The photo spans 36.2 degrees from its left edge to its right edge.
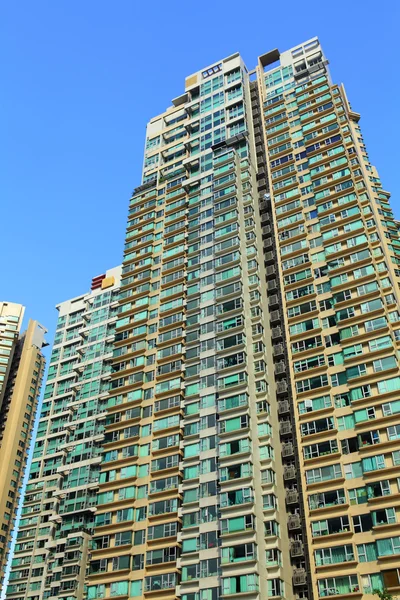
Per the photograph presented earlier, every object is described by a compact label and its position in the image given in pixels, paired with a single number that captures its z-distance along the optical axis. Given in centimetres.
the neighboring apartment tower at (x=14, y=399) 9756
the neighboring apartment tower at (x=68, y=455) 7181
